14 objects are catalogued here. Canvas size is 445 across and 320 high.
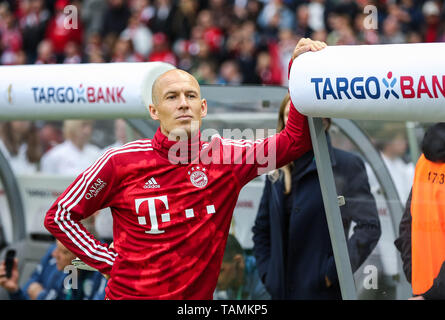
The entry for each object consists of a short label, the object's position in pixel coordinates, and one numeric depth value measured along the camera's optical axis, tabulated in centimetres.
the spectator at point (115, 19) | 1403
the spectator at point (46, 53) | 1352
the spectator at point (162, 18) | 1355
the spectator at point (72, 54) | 1287
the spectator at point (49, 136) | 726
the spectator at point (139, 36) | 1348
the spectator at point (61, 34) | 1372
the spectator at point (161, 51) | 1272
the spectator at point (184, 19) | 1346
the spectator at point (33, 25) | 1445
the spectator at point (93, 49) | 1220
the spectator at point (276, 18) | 1230
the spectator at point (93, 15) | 1451
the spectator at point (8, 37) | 1459
